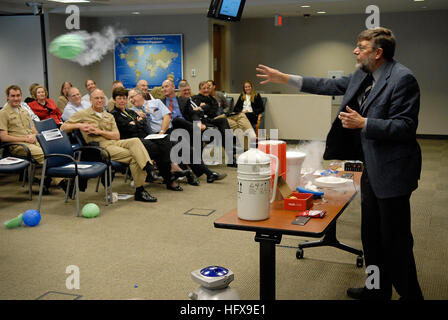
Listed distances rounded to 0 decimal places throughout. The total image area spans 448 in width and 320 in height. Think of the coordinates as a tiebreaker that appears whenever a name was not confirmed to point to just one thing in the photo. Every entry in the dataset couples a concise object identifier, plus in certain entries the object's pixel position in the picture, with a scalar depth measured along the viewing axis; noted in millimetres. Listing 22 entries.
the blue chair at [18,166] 5473
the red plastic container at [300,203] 2588
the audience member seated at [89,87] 8594
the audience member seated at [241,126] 8625
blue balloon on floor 4777
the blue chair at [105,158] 5633
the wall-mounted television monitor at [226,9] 5980
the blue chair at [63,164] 5242
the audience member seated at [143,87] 7859
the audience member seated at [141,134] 6189
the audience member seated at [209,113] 8094
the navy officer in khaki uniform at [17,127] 5914
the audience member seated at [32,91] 7582
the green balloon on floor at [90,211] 5117
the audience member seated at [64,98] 8672
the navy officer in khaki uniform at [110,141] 5777
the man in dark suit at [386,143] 2559
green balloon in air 10936
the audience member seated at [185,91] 8250
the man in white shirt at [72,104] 7113
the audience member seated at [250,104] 9562
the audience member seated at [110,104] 7632
